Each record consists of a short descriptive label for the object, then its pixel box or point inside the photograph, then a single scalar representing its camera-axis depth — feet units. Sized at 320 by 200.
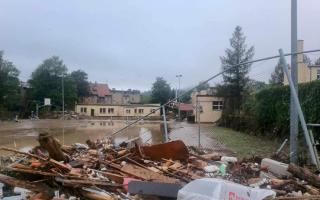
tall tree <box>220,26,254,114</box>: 100.27
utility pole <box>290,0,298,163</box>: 15.68
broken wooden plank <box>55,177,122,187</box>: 12.93
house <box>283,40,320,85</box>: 71.76
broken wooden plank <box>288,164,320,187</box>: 13.31
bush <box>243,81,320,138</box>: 32.54
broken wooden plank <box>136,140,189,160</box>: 17.86
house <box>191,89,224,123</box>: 104.53
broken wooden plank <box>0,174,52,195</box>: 13.13
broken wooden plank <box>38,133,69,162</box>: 15.65
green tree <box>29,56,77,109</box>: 175.20
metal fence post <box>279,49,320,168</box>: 14.74
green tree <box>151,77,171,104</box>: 172.66
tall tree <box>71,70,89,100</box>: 198.46
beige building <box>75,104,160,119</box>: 161.61
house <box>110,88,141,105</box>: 245.69
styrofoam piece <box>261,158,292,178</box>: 15.10
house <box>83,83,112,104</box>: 211.62
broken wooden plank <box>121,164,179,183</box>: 14.19
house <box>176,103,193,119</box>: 117.81
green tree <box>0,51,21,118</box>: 162.81
